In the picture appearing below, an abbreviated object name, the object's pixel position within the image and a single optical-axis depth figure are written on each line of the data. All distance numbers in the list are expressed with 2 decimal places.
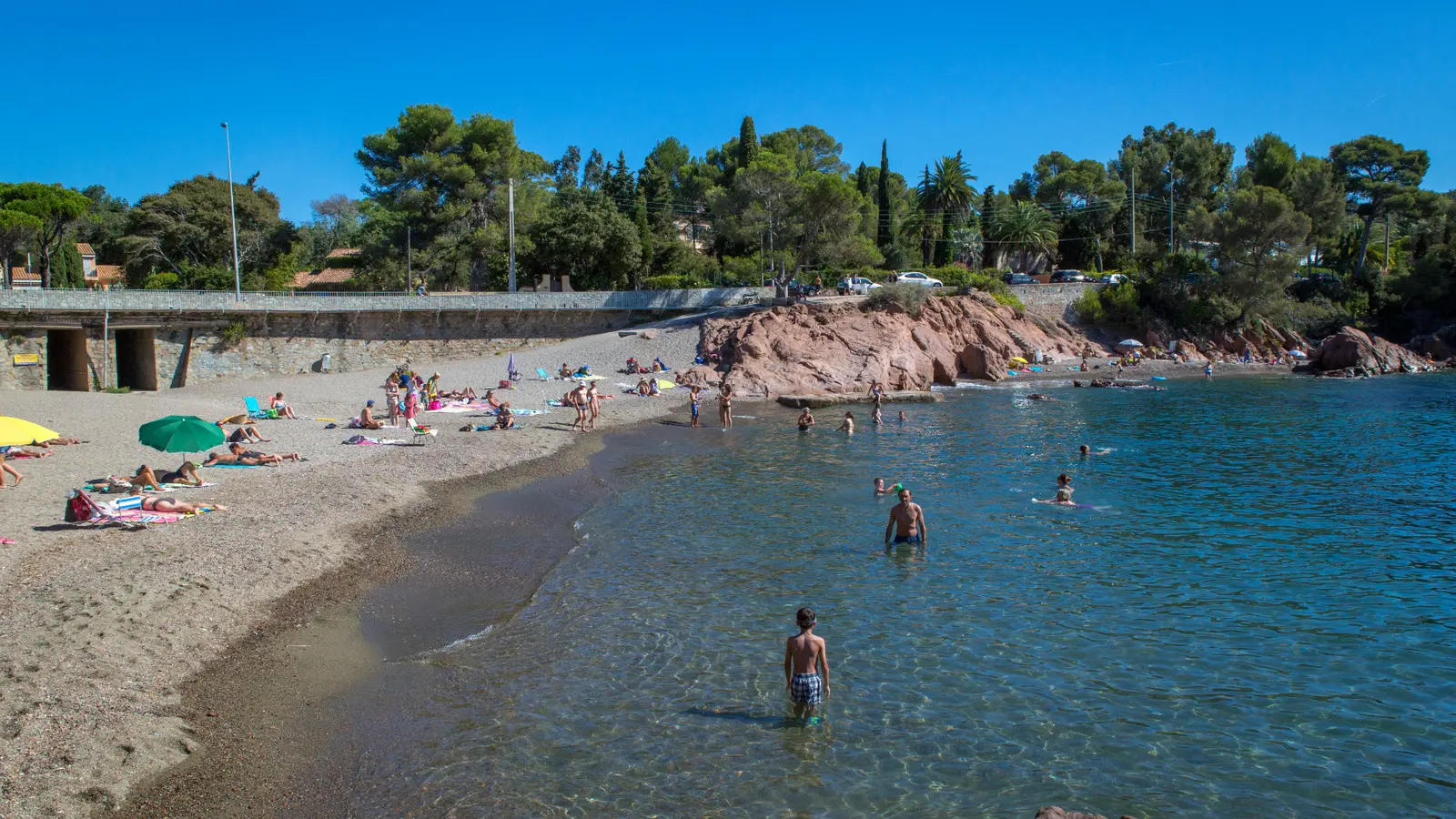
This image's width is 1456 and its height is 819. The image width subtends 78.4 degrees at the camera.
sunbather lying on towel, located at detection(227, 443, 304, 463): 19.62
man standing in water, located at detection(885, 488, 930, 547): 15.66
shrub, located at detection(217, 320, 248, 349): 41.72
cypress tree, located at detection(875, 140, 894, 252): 69.20
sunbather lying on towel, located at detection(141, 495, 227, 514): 14.73
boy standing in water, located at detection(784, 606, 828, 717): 9.39
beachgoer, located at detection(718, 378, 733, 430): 29.56
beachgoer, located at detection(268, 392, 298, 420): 26.75
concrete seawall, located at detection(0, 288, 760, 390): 36.72
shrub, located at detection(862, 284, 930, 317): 44.84
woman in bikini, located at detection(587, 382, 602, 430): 28.67
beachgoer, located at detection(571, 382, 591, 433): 27.91
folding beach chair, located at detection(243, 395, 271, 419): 25.83
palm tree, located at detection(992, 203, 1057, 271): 68.56
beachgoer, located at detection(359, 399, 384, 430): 25.11
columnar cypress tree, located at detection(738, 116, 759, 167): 71.75
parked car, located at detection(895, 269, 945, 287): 51.19
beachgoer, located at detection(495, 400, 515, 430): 26.47
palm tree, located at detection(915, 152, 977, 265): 69.31
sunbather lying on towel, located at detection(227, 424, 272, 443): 21.14
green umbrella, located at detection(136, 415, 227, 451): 16.28
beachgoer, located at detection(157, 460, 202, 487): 16.97
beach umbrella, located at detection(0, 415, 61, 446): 15.34
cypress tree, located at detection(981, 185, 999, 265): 71.01
